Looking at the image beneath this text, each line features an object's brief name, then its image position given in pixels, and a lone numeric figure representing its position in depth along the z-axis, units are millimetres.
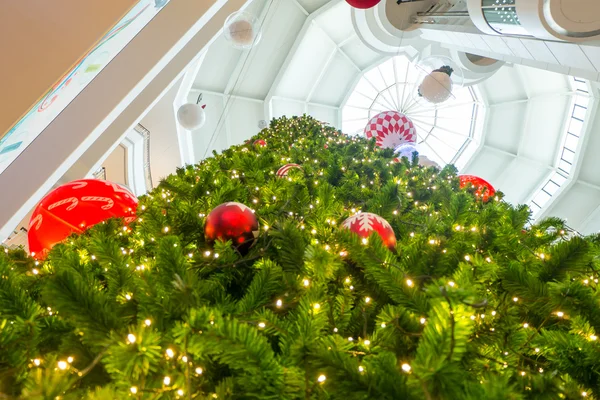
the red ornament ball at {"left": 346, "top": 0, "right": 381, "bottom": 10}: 4526
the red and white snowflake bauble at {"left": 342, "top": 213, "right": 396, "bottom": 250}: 1290
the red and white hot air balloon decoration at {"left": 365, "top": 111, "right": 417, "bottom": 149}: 7141
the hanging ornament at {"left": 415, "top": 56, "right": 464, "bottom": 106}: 6082
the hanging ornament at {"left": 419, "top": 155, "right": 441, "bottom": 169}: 6489
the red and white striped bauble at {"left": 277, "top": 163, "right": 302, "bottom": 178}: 2673
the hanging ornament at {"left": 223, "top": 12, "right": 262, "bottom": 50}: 5449
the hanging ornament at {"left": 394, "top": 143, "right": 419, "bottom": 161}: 6652
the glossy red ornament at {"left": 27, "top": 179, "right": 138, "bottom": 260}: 2301
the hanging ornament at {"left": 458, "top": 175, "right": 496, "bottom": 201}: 3619
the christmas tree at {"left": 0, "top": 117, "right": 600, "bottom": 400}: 594
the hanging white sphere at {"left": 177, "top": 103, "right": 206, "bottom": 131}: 7438
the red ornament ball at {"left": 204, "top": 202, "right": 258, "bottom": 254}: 1280
